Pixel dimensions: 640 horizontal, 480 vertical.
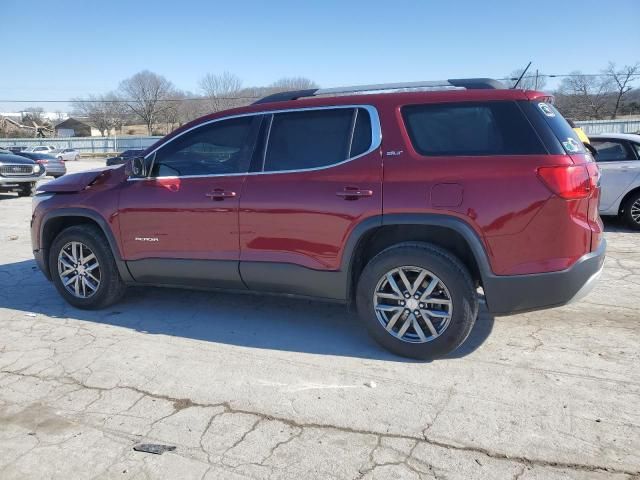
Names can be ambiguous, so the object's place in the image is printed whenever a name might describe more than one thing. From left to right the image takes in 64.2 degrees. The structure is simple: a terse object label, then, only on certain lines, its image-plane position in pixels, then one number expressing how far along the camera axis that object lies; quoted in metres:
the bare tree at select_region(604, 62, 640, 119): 48.41
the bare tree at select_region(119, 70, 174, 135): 72.19
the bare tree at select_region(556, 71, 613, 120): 45.06
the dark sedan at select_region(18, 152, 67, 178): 22.17
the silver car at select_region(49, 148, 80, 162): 41.97
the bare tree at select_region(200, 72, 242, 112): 52.89
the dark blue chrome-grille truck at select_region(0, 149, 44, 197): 14.96
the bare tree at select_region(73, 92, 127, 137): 76.44
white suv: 8.39
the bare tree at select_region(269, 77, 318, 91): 52.31
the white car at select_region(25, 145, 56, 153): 40.29
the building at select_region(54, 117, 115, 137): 83.12
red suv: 3.44
